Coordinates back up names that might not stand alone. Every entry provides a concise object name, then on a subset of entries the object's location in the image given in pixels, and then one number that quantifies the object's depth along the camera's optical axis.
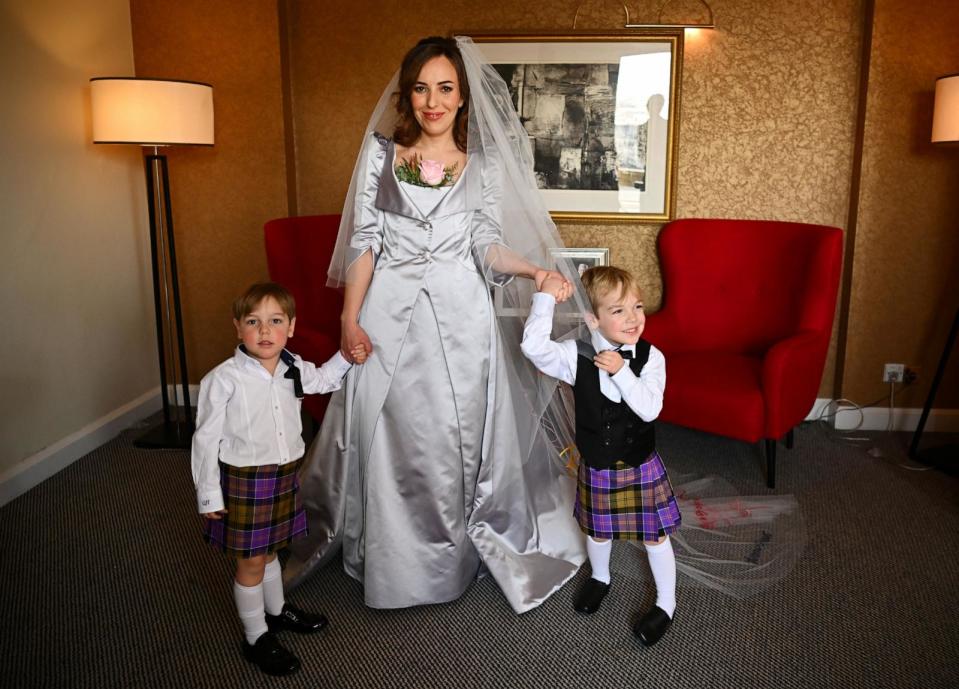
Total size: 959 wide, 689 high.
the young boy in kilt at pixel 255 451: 2.25
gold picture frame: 4.50
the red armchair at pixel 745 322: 3.70
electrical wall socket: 4.59
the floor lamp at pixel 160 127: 3.91
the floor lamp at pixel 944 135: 3.80
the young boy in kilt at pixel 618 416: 2.43
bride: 2.66
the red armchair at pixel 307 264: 4.09
